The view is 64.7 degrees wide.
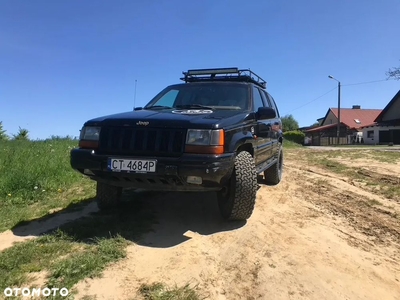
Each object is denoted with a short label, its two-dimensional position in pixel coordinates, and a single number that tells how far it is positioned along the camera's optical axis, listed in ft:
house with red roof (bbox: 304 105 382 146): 131.41
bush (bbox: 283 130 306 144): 133.08
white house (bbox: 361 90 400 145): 110.11
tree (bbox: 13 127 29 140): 103.34
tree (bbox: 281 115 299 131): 225.95
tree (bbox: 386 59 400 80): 98.63
